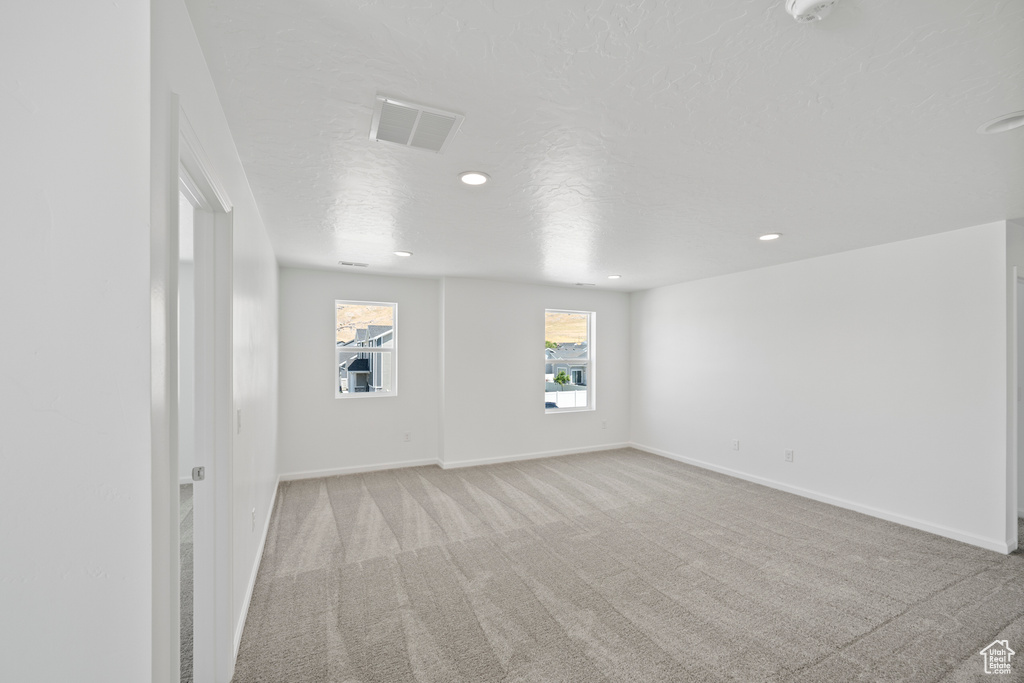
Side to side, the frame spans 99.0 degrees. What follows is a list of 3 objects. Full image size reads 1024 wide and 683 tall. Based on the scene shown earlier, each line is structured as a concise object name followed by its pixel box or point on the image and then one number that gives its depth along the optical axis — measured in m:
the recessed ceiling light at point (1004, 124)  1.74
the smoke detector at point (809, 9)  1.13
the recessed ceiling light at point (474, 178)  2.28
